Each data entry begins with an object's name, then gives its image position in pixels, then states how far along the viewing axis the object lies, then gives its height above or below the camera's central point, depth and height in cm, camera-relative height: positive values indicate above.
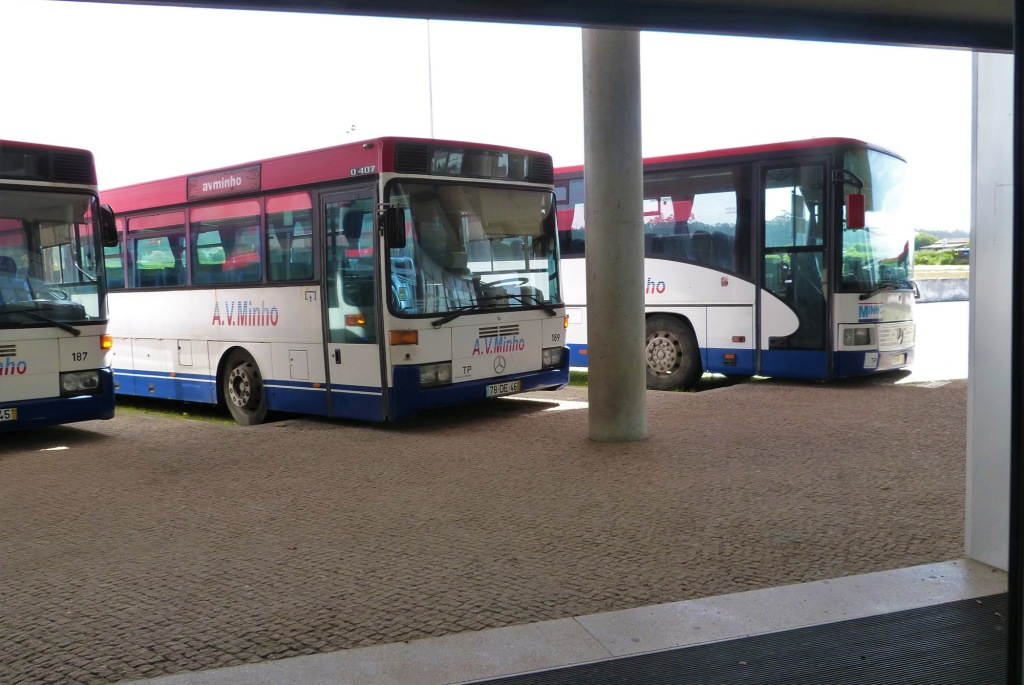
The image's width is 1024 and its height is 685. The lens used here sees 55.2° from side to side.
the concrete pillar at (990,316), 500 -28
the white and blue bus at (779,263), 1257 +4
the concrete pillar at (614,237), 920 +31
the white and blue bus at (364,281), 1002 -6
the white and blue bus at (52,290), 959 -7
